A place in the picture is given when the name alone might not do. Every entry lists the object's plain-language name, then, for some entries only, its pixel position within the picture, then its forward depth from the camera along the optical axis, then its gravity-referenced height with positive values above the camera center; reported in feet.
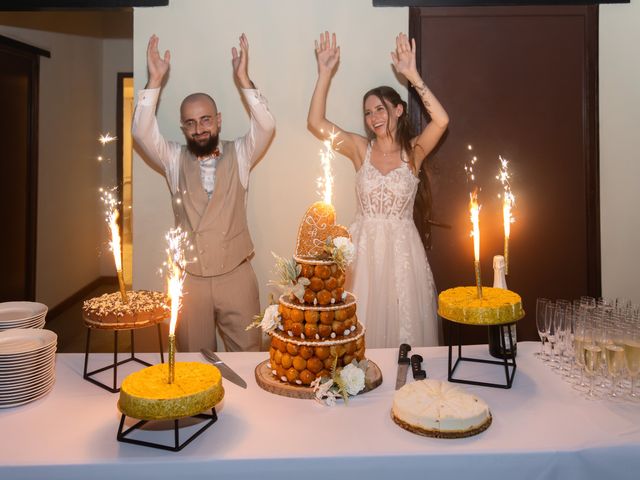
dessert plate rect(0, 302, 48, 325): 6.13 -0.75
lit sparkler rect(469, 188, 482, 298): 5.68 +0.14
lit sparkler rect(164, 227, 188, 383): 4.61 -0.32
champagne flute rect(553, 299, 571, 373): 5.92 -0.91
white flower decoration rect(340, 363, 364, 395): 5.32 -1.28
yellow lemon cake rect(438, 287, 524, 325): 5.56 -0.65
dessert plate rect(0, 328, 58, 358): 5.37 -0.94
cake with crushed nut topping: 5.41 -0.67
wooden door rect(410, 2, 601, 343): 11.91 +2.64
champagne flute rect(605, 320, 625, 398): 5.13 -1.03
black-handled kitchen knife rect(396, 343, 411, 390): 5.81 -1.34
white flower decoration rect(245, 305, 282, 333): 5.77 -0.79
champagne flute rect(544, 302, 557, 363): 5.99 -0.85
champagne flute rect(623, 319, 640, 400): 5.09 -0.97
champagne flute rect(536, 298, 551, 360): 6.07 -0.79
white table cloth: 4.30 -1.61
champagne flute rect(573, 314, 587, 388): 5.41 -0.93
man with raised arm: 10.64 +0.88
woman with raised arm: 10.61 +0.53
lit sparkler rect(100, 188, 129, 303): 5.44 -0.04
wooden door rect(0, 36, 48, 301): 15.08 +2.18
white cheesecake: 4.64 -1.41
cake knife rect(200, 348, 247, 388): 5.77 -1.36
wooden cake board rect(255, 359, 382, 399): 5.41 -1.39
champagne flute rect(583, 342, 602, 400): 5.27 -1.08
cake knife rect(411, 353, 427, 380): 5.91 -1.35
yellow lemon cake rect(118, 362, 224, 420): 4.35 -1.19
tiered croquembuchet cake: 5.51 -0.85
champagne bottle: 6.45 -1.05
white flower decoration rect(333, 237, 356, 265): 5.70 -0.04
